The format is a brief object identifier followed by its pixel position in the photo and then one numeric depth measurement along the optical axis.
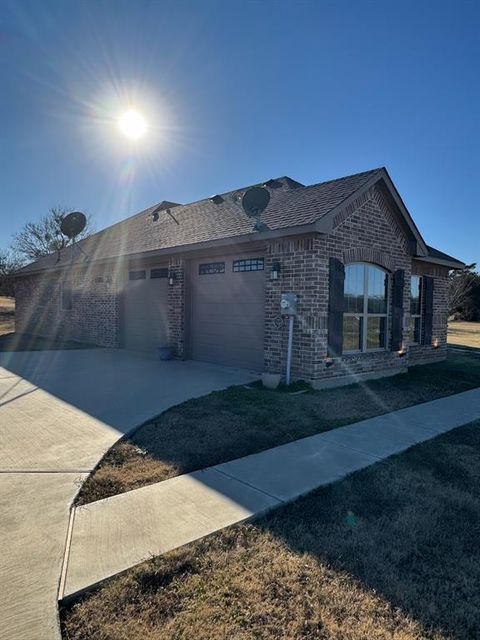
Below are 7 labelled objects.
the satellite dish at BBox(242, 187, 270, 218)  9.74
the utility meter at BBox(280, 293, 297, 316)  8.47
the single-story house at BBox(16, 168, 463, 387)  8.73
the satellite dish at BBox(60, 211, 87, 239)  15.99
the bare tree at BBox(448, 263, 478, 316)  32.46
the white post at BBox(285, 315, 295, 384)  8.56
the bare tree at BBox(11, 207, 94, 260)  37.84
